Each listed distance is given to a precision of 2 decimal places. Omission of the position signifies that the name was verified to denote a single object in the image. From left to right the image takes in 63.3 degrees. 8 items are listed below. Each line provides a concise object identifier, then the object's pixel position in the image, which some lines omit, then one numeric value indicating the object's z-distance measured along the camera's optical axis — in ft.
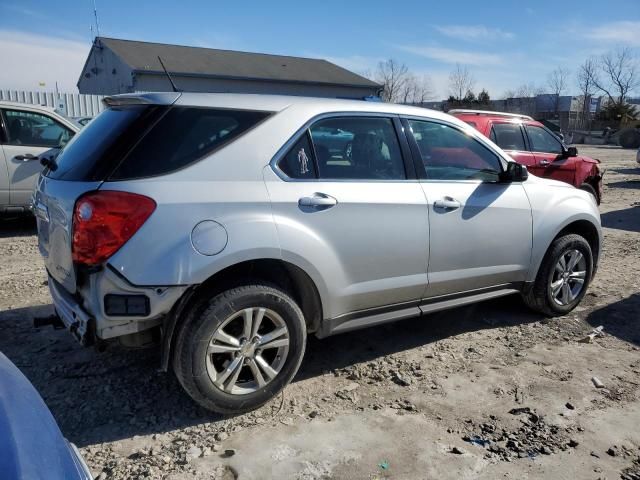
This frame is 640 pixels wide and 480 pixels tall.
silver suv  8.90
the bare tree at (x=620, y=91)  190.42
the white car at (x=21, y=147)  23.06
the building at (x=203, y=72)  106.01
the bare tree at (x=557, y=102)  177.19
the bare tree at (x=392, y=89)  194.96
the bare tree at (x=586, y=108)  171.59
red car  27.14
